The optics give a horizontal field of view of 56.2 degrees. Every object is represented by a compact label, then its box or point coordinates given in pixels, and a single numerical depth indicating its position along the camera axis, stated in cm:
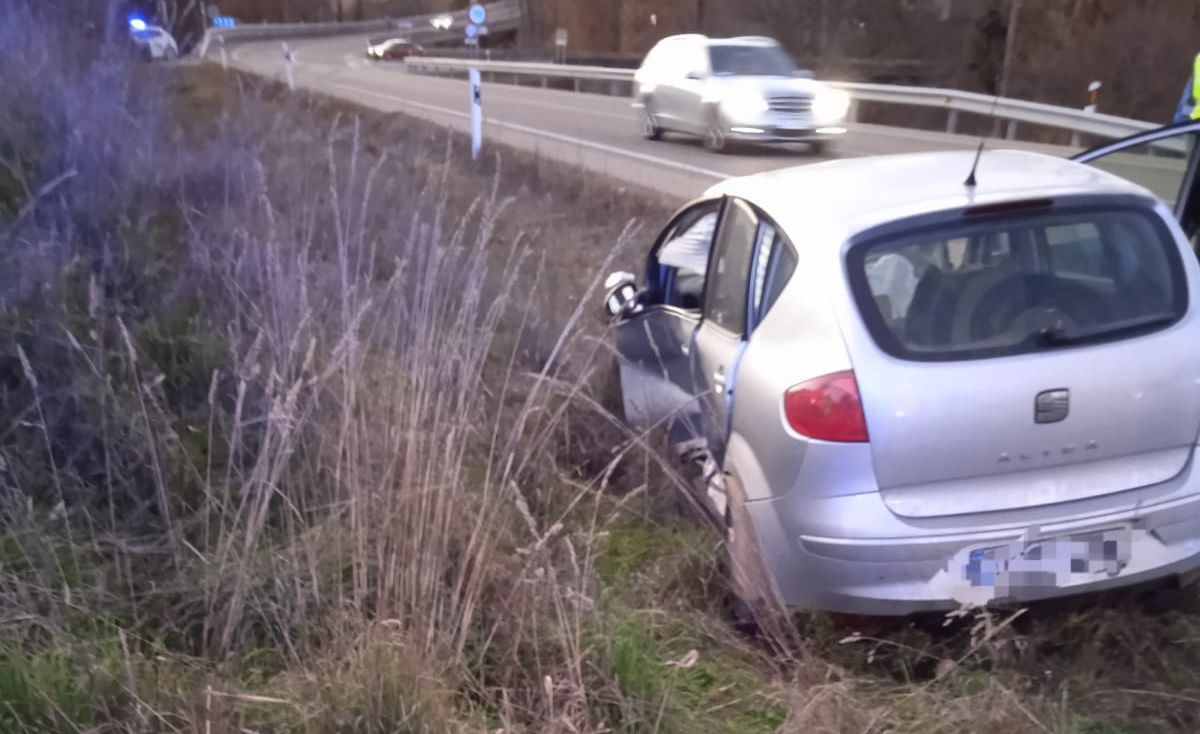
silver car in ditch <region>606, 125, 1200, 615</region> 335
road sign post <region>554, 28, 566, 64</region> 3919
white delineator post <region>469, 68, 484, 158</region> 1408
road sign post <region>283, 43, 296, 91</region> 2290
